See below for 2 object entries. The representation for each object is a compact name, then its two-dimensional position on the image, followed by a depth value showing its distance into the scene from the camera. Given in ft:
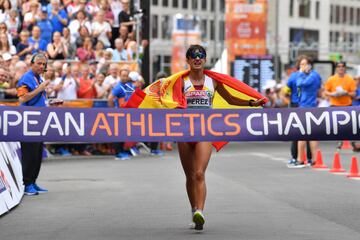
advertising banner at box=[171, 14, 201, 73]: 211.61
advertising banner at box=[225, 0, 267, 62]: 176.55
